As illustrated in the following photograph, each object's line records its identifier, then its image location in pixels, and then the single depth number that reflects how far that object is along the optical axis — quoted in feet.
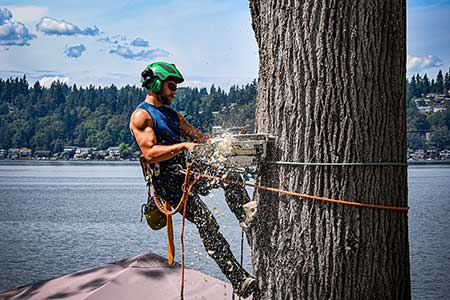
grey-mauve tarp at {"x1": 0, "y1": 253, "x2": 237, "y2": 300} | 33.30
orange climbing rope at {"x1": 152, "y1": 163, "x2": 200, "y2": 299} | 19.39
